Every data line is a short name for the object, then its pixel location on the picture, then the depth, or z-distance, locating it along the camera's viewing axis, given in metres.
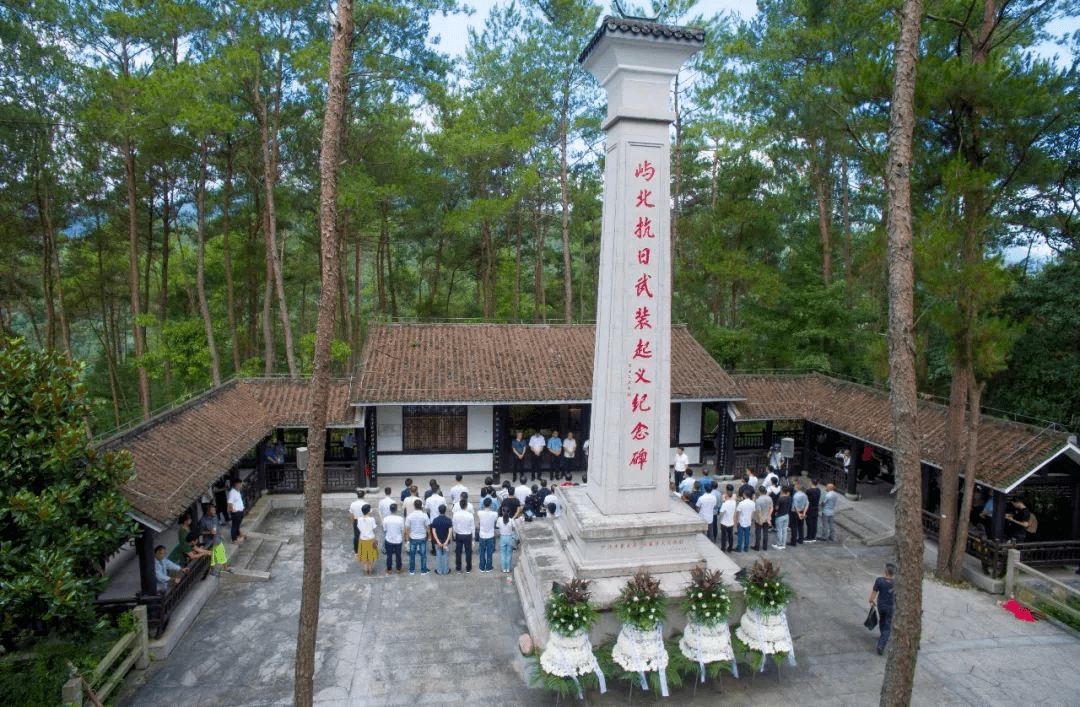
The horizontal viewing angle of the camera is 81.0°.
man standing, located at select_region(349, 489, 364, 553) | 11.23
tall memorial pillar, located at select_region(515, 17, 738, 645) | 8.88
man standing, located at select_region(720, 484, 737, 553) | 12.02
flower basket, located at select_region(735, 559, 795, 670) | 8.13
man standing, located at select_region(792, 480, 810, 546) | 12.73
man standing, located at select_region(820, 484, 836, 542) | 12.96
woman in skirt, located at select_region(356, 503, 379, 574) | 10.99
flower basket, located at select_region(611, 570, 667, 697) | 7.72
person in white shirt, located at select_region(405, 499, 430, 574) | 10.70
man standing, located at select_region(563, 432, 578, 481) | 16.17
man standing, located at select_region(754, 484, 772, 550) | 12.28
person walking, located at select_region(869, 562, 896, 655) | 8.90
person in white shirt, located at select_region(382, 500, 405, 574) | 10.77
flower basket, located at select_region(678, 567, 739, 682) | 7.95
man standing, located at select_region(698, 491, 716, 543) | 12.02
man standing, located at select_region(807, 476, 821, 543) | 12.86
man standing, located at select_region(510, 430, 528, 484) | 15.98
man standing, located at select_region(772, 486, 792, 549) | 12.50
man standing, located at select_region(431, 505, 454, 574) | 10.83
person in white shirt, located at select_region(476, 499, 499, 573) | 10.88
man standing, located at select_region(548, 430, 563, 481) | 16.06
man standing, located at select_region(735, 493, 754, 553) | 12.01
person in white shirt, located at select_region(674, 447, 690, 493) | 15.06
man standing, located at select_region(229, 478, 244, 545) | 12.31
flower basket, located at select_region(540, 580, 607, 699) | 7.58
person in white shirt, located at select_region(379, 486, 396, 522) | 11.31
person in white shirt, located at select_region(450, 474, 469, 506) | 14.25
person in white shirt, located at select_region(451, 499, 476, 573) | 10.84
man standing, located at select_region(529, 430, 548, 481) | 16.08
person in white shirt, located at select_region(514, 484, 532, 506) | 12.32
